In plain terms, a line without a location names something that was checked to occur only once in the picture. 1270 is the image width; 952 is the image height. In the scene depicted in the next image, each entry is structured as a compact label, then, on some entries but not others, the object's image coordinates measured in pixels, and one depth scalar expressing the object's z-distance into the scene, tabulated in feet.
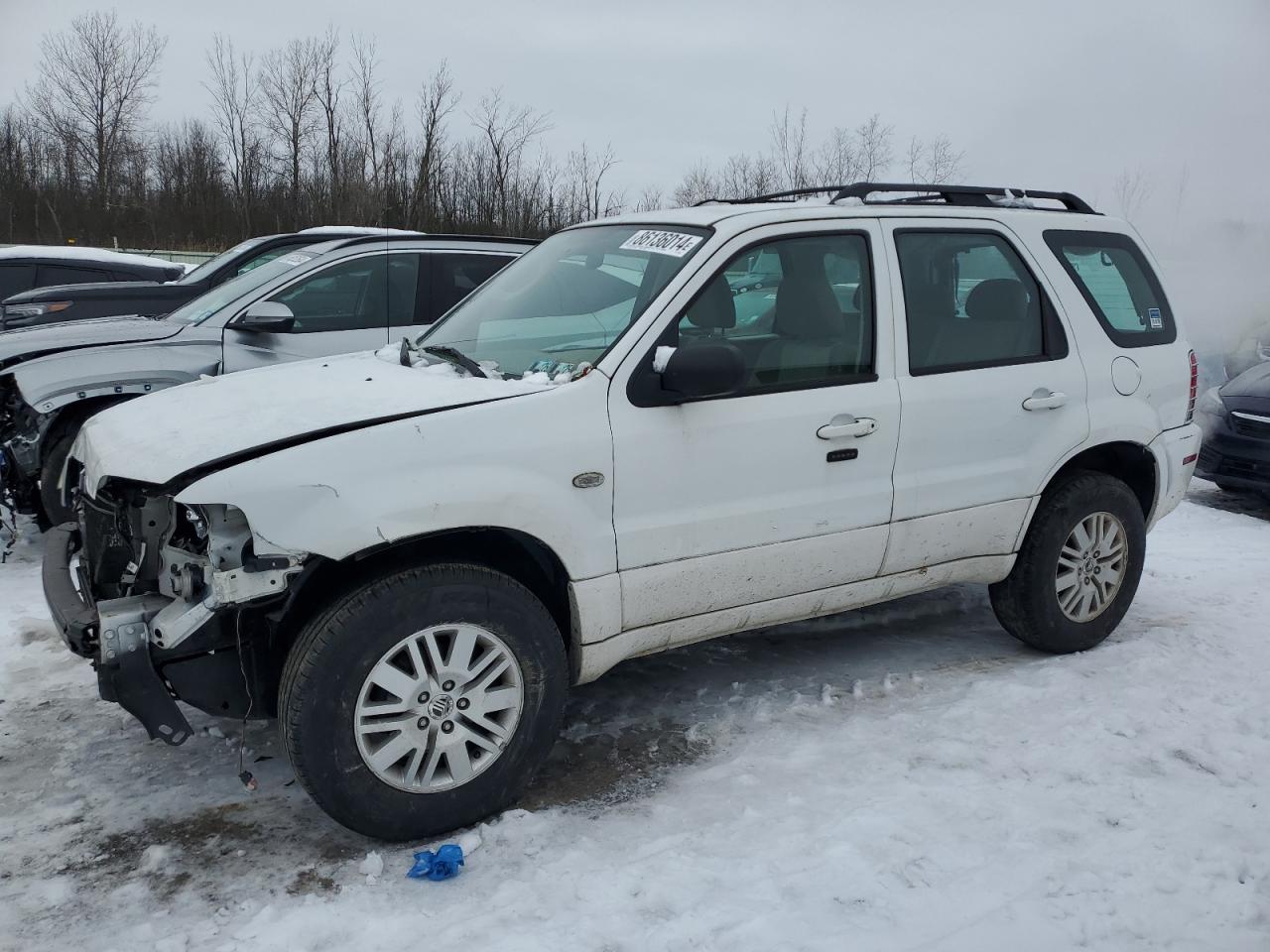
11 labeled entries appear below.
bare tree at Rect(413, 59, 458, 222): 93.40
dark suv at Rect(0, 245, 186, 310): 36.73
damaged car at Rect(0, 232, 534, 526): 19.85
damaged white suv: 10.00
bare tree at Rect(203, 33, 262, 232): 110.47
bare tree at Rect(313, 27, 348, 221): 101.96
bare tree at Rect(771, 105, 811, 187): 88.89
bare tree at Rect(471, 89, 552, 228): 96.12
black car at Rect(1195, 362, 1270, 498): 26.27
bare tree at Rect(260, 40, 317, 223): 103.81
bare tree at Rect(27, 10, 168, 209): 115.85
